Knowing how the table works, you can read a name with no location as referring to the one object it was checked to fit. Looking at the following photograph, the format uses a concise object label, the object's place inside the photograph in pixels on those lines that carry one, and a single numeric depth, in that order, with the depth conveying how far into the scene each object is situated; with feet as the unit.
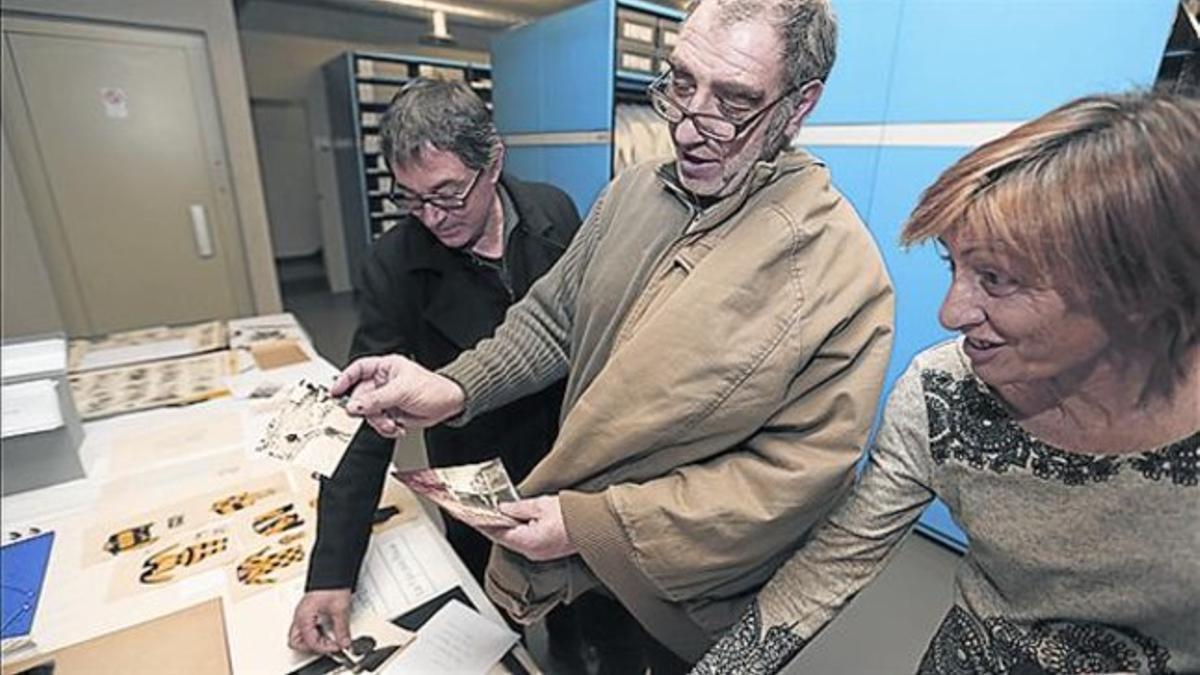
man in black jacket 2.85
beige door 10.68
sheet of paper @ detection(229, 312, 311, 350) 6.88
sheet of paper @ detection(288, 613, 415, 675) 2.46
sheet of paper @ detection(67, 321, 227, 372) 6.22
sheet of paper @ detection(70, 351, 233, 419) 5.07
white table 2.68
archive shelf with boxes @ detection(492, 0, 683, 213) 8.42
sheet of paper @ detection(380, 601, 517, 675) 2.44
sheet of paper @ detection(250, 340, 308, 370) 6.11
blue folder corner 2.72
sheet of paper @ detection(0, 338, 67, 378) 3.93
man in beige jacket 1.99
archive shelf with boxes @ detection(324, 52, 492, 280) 15.70
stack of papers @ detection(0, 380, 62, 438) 3.71
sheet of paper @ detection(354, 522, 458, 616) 2.83
